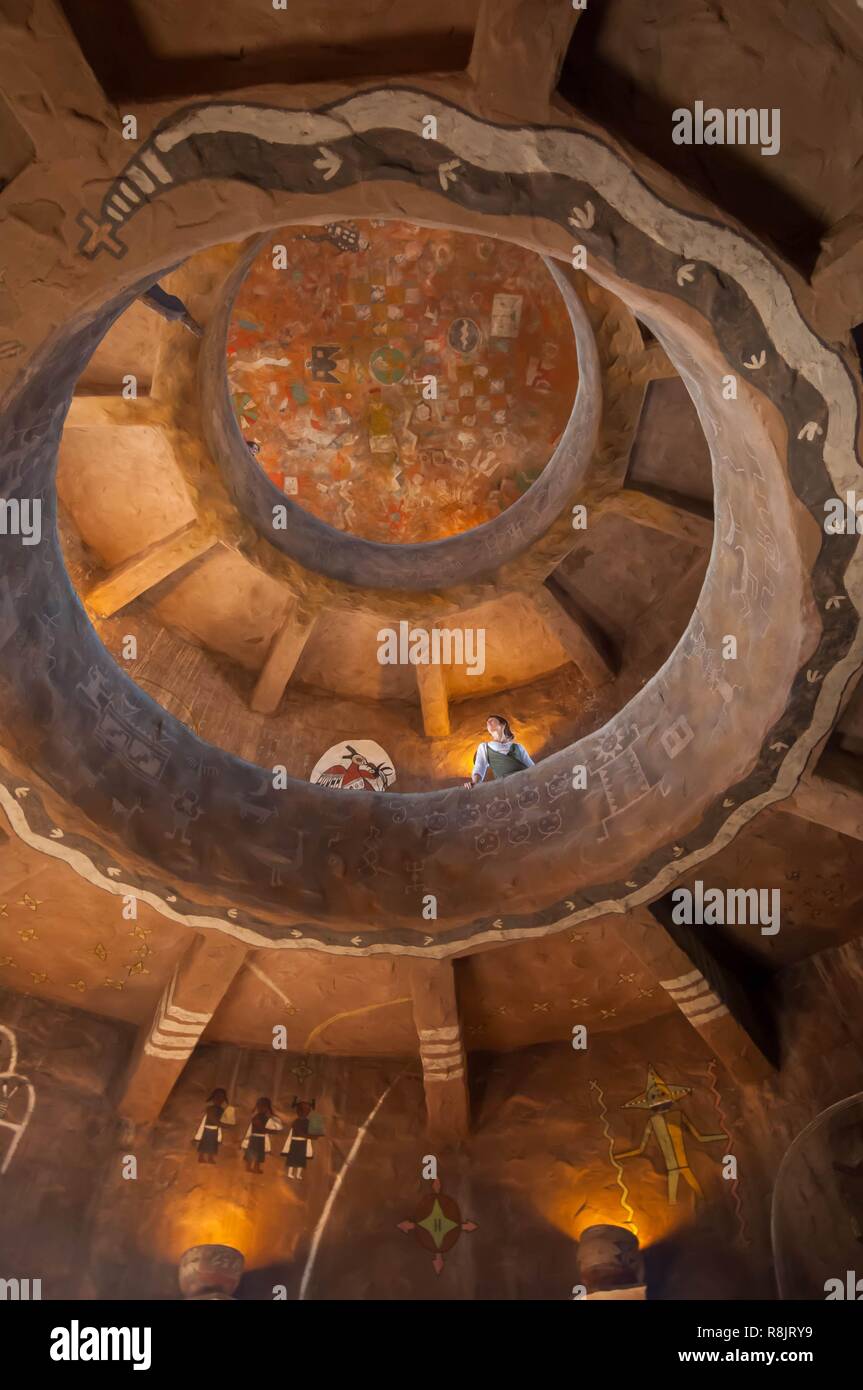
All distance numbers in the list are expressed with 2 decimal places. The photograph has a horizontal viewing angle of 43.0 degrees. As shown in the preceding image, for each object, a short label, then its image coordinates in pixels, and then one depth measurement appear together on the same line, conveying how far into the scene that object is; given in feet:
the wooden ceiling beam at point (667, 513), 35.32
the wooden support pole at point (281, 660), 39.06
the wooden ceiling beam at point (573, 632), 39.81
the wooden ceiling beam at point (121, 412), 32.55
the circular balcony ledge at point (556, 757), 16.01
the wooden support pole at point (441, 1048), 27.81
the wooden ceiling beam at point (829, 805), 22.81
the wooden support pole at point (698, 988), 26.48
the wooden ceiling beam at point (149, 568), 36.32
